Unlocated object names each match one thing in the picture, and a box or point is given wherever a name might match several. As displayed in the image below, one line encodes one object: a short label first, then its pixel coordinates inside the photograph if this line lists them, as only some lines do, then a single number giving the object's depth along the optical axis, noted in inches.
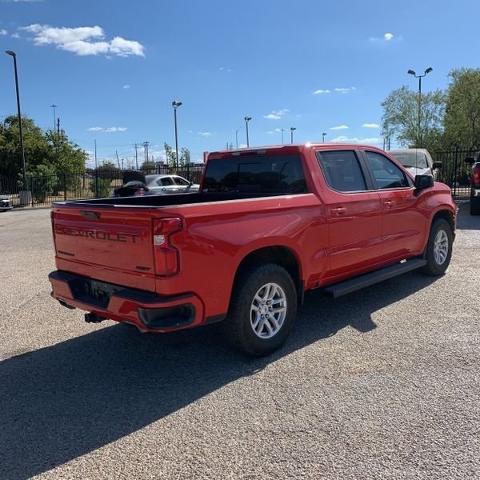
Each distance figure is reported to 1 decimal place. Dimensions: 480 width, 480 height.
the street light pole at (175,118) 1501.0
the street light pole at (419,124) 1634.8
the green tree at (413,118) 1667.1
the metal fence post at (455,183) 838.8
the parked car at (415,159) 577.4
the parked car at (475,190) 535.2
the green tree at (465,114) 1560.0
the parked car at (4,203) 962.1
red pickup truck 145.6
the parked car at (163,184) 724.7
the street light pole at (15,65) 1031.6
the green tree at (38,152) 1497.3
